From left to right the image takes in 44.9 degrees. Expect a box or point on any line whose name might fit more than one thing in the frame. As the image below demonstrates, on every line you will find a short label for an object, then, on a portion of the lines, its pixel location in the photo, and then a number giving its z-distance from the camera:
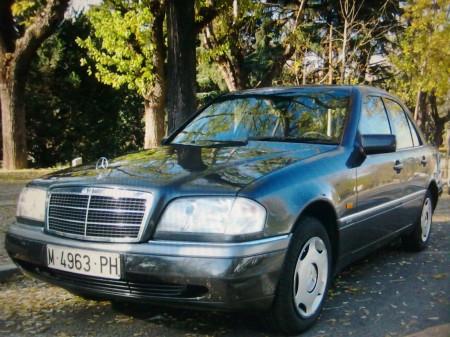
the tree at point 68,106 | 16.75
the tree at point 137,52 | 14.63
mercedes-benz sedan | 2.96
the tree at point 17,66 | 12.77
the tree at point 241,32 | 15.44
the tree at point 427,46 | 17.38
